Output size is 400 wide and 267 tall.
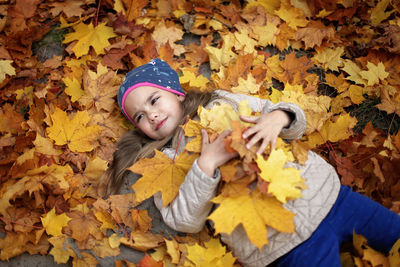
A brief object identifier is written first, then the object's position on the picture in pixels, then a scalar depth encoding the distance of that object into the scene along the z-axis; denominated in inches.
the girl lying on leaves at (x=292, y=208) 61.0
